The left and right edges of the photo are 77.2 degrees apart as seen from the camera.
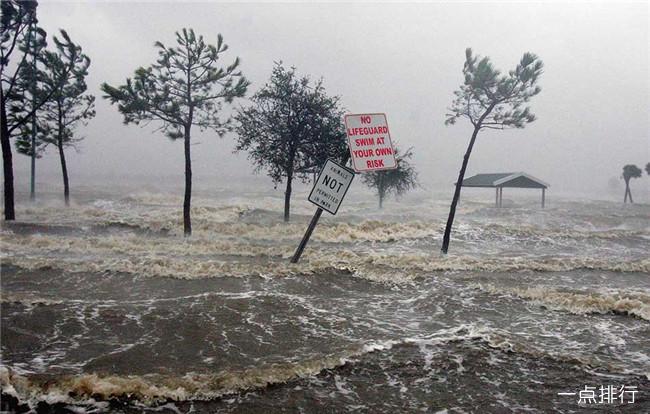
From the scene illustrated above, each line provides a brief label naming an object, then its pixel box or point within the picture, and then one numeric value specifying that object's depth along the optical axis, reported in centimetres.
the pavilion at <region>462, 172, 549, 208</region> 4075
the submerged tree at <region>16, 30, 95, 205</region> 2444
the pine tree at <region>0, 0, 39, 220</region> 1925
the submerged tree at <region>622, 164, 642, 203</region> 5806
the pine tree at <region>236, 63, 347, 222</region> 2469
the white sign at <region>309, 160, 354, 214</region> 1014
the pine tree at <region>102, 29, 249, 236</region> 1875
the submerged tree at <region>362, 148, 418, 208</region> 4425
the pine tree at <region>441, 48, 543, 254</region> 1545
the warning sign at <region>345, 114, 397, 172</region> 896
